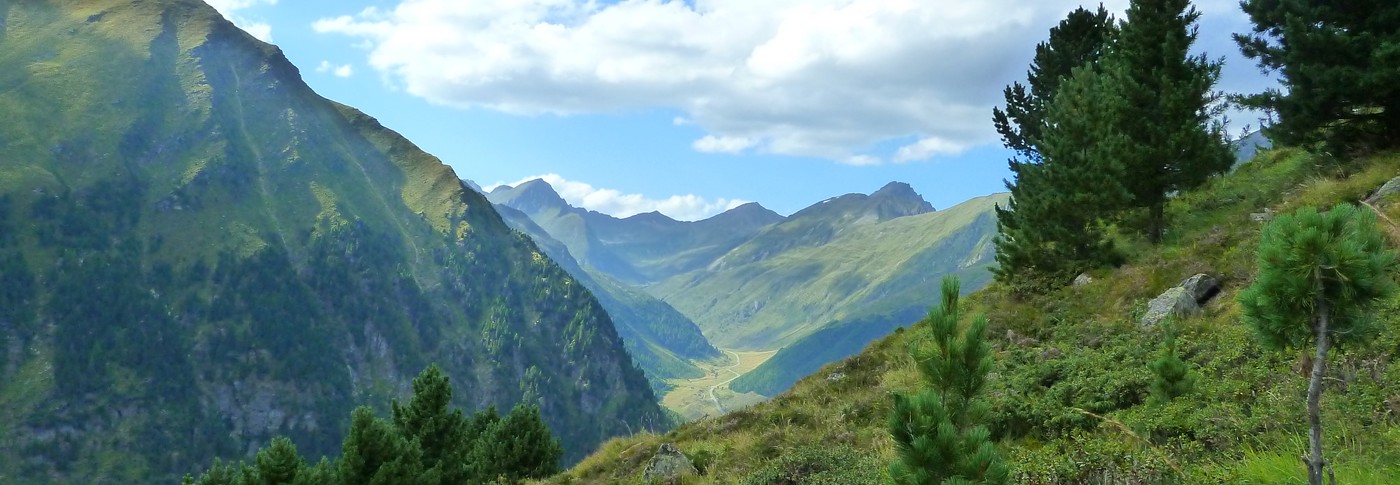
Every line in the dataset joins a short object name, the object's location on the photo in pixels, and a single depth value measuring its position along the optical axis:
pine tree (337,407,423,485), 27.94
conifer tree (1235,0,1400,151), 19.05
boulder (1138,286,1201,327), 15.90
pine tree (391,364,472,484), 33.22
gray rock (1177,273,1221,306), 16.59
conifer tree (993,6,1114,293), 23.09
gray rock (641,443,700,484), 15.75
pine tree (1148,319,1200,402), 10.52
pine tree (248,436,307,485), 29.70
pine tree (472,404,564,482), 29.28
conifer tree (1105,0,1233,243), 21.89
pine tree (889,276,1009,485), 6.54
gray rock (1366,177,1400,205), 16.58
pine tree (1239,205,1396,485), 5.23
